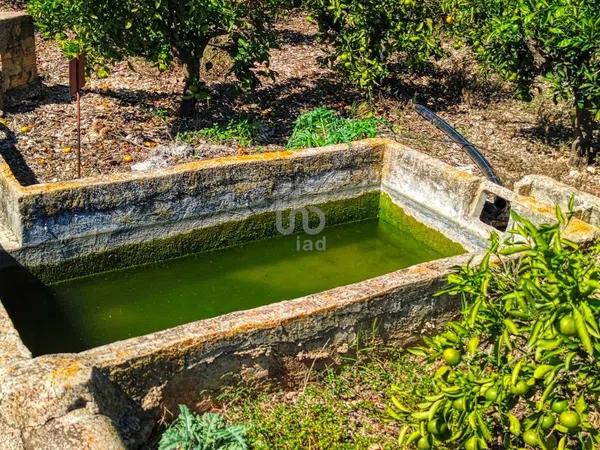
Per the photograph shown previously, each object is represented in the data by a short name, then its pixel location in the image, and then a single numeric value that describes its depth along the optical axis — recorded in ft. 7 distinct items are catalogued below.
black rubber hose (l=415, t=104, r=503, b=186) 26.68
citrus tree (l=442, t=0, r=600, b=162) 23.26
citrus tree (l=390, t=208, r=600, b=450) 7.61
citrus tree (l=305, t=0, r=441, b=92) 31.17
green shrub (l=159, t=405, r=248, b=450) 12.77
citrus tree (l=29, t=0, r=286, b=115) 24.85
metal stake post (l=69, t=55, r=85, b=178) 22.56
